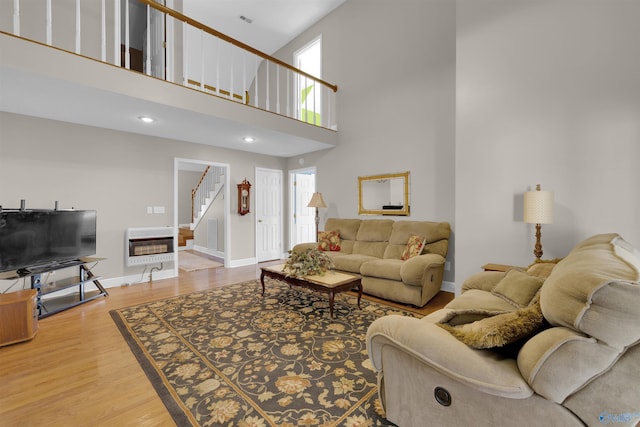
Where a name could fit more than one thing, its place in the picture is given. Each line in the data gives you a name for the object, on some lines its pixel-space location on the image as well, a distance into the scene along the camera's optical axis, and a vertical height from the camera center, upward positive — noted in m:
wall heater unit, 4.40 -0.55
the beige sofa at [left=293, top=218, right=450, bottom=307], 3.35 -0.67
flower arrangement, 3.26 -0.63
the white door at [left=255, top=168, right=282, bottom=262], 6.27 -0.06
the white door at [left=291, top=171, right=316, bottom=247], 6.77 +0.03
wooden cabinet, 2.41 -0.94
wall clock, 5.84 +0.33
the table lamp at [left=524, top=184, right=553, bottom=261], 2.59 +0.03
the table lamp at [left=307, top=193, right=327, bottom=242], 5.43 +0.18
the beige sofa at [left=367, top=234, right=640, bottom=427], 0.91 -0.61
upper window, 6.26 +3.48
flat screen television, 2.89 -0.30
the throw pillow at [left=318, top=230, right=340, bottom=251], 4.91 -0.54
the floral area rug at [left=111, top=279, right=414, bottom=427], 1.66 -1.19
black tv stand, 3.11 -0.97
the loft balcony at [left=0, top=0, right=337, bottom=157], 2.70 +1.40
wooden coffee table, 2.96 -0.80
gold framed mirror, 4.61 +0.30
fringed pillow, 1.13 -0.50
